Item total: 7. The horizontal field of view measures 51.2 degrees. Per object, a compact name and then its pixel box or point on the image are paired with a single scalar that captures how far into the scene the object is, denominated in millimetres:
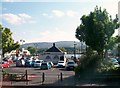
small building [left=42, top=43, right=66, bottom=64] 25915
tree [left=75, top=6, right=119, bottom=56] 13161
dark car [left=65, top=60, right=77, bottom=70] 18368
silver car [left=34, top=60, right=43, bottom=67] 21464
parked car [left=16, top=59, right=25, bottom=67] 22400
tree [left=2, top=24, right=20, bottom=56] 25853
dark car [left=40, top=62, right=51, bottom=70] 19125
